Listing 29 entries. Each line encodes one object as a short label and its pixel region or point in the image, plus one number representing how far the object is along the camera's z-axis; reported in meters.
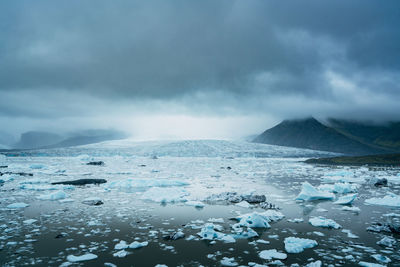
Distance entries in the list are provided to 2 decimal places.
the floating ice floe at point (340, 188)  15.27
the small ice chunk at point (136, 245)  6.05
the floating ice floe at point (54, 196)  12.12
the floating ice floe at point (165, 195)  12.13
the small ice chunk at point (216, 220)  8.48
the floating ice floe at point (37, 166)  33.41
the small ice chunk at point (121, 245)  5.99
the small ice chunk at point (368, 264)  5.12
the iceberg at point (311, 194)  12.49
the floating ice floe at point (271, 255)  5.54
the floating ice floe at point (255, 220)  7.83
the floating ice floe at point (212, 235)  6.69
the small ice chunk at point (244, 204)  10.93
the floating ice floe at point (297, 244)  5.94
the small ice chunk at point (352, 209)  10.20
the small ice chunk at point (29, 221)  7.94
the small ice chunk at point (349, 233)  7.02
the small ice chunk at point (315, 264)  5.10
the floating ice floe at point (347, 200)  11.45
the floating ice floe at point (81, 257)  5.27
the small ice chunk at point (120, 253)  5.55
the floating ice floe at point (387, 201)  11.26
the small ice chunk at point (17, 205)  9.99
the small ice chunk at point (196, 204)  10.96
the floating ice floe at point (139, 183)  16.81
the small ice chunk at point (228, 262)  5.22
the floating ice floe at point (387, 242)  6.30
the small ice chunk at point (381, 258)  5.38
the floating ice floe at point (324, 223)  7.91
